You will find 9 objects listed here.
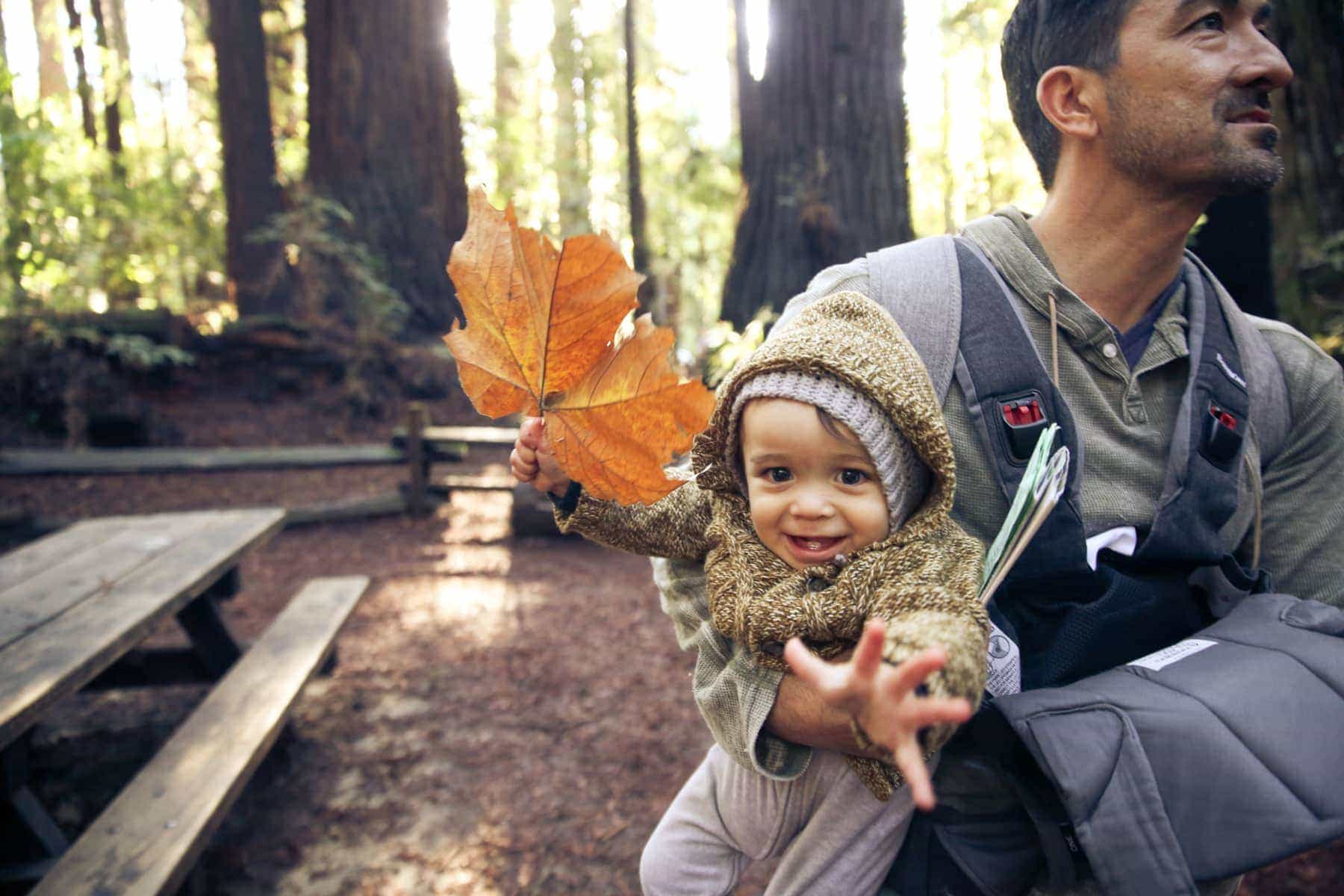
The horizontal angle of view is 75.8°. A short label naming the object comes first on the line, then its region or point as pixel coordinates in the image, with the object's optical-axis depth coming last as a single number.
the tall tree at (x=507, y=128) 15.42
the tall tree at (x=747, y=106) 5.41
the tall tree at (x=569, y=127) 16.00
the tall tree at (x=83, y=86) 14.23
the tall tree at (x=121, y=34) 16.67
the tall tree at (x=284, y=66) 11.95
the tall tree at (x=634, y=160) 10.41
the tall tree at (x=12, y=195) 8.24
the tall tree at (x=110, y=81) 13.43
